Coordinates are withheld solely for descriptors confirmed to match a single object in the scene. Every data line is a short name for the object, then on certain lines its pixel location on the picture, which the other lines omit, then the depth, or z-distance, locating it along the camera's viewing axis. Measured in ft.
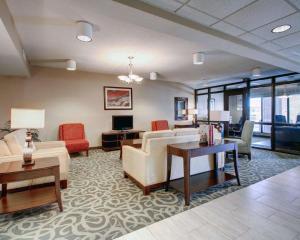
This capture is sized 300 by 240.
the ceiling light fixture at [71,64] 14.65
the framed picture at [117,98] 20.34
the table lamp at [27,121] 7.42
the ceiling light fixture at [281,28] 7.78
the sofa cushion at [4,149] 8.56
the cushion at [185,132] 10.29
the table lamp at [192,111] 26.10
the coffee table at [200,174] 8.07
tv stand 19.06
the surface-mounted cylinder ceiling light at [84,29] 8.45
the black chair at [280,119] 18.63
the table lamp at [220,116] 11.26
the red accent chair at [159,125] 21.83
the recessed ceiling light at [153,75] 19.29
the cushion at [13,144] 9.00
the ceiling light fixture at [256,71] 17.20
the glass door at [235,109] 21.91
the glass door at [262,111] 21.12
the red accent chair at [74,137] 15.67
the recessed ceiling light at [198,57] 12.89
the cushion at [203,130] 10.00
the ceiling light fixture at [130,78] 14.94
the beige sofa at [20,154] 8.62
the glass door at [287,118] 17.65
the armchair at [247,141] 15.43
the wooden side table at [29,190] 6.79
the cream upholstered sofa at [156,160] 9.11
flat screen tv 20.03
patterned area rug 6.40
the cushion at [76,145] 15.49
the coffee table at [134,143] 12.90
